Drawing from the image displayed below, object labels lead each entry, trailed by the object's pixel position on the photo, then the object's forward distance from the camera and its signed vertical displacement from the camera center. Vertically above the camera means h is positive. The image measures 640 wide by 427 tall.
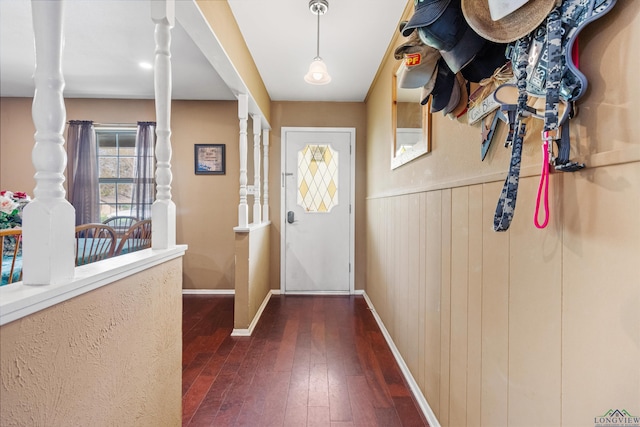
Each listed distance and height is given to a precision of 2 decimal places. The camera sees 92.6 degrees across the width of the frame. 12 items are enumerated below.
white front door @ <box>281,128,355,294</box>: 3.77 +0.00
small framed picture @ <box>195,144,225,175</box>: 3.79 +0.68
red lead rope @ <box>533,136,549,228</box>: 0.72 +0.08
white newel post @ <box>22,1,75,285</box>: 0.67 +0.12
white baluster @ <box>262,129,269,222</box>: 3.60 +0.43
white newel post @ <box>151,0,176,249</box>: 1.19 +0.36
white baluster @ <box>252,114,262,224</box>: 3.03 +0.41
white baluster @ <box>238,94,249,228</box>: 2.59 +0.48
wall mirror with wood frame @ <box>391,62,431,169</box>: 1.68 +0.56
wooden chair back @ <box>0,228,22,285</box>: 1.35 -0.27
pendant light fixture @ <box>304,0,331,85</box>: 1.92 +1.00
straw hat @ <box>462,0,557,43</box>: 0.67 +0.47
